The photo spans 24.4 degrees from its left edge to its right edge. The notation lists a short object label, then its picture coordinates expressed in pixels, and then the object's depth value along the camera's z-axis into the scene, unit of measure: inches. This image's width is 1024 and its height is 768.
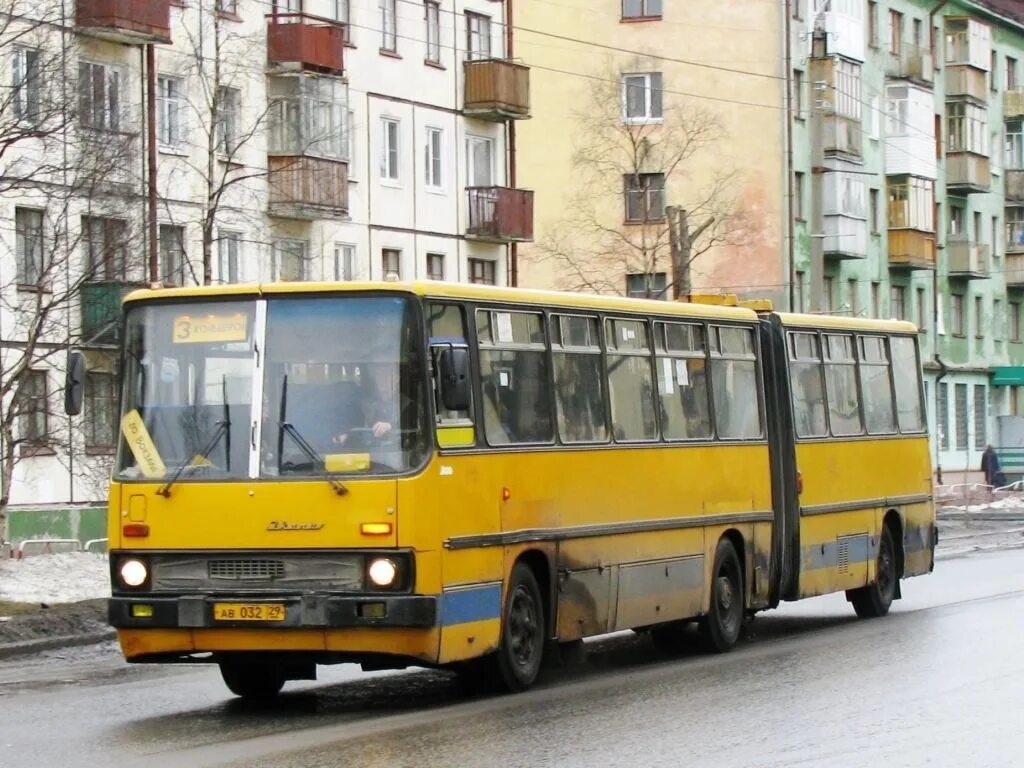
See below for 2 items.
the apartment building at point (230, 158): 1022.4
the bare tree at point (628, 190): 2361.0
